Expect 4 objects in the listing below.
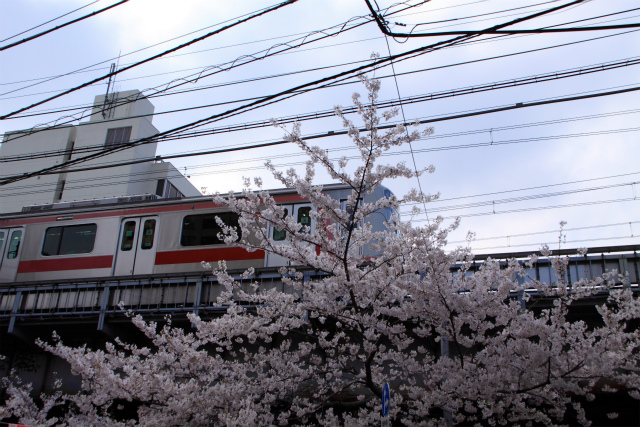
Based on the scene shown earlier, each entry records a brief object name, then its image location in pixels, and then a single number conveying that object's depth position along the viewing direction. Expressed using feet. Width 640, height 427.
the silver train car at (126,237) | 42.29
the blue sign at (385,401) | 18.11
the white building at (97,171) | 102.94
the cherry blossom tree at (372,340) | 20.70
